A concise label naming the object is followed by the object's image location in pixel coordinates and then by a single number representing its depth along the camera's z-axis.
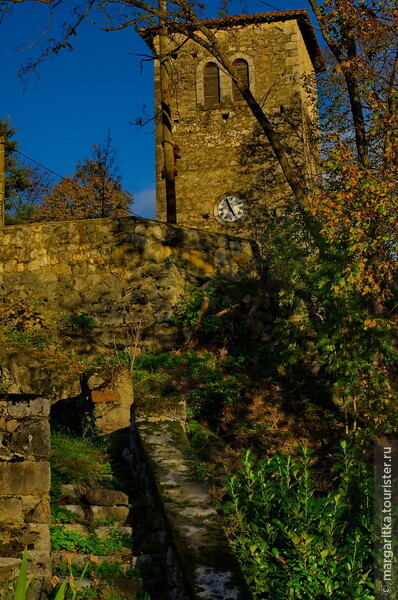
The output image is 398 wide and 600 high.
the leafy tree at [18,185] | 33.75
